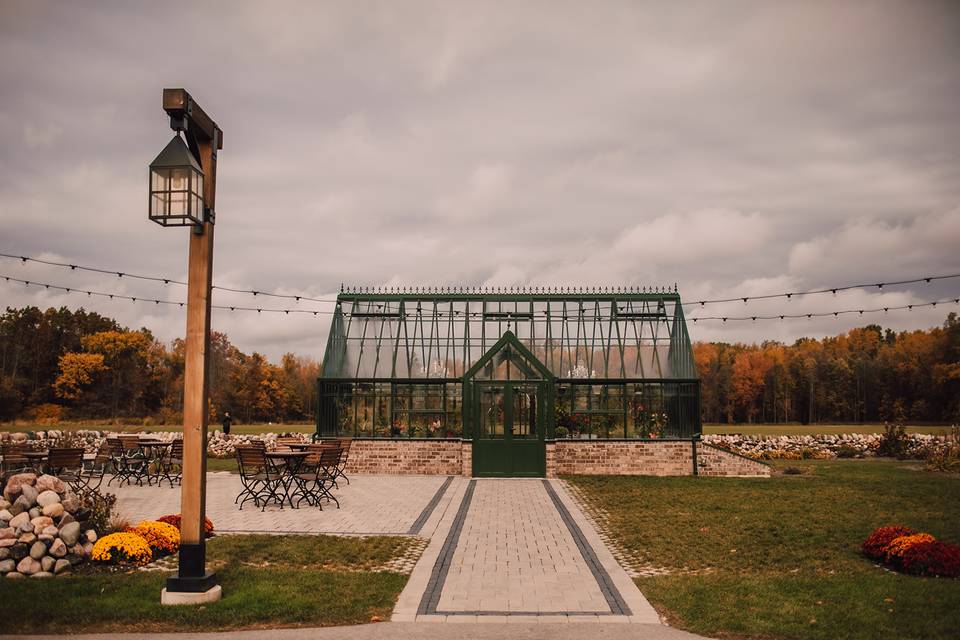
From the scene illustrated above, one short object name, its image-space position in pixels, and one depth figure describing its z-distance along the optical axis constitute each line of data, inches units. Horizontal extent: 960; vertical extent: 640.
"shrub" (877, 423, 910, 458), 1083.9
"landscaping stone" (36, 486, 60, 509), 350.0
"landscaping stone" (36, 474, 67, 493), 365.7
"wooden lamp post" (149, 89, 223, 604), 274.8
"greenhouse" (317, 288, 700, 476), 776.3
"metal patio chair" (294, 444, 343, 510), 549.3
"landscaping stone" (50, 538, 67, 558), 331.6
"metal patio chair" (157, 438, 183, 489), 664.1
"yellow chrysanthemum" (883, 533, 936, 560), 350.0
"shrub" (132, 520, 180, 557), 361.4
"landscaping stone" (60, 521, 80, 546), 338.3
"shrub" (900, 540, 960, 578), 328.8
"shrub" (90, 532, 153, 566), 339.3
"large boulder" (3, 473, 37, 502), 356.8
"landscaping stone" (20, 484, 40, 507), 350.6
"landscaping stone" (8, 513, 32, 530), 338.3
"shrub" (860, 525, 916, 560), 367.6
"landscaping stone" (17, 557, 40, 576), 324.2
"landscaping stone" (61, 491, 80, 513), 356.5
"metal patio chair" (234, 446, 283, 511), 545.0
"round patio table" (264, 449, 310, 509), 551.2
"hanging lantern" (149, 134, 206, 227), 273.3
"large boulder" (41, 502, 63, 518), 343.9
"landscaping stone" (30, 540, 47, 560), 329.1
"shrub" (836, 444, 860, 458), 1133.6
